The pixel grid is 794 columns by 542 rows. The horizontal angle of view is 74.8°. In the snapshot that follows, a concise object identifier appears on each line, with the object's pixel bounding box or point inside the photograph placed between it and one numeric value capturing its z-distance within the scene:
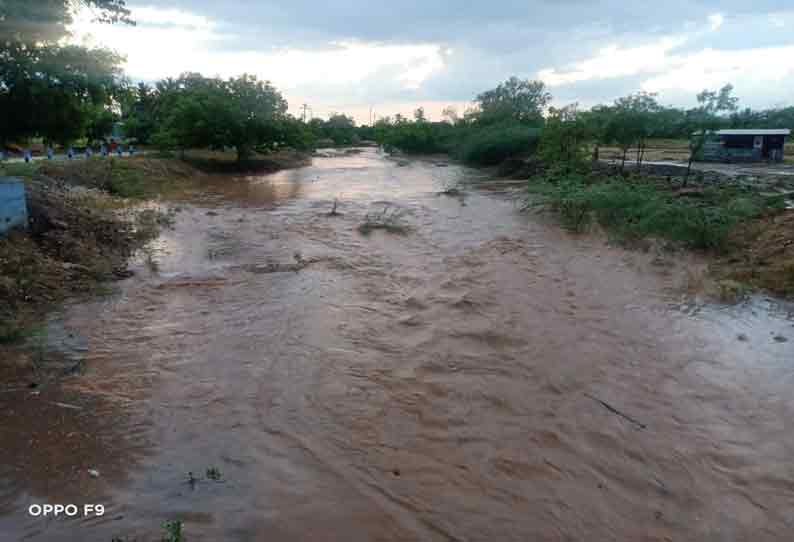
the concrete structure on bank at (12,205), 8.55
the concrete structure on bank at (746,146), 27.47
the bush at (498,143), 39.12
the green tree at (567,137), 24.89
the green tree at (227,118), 30.73
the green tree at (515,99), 59.03
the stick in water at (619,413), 5.20
